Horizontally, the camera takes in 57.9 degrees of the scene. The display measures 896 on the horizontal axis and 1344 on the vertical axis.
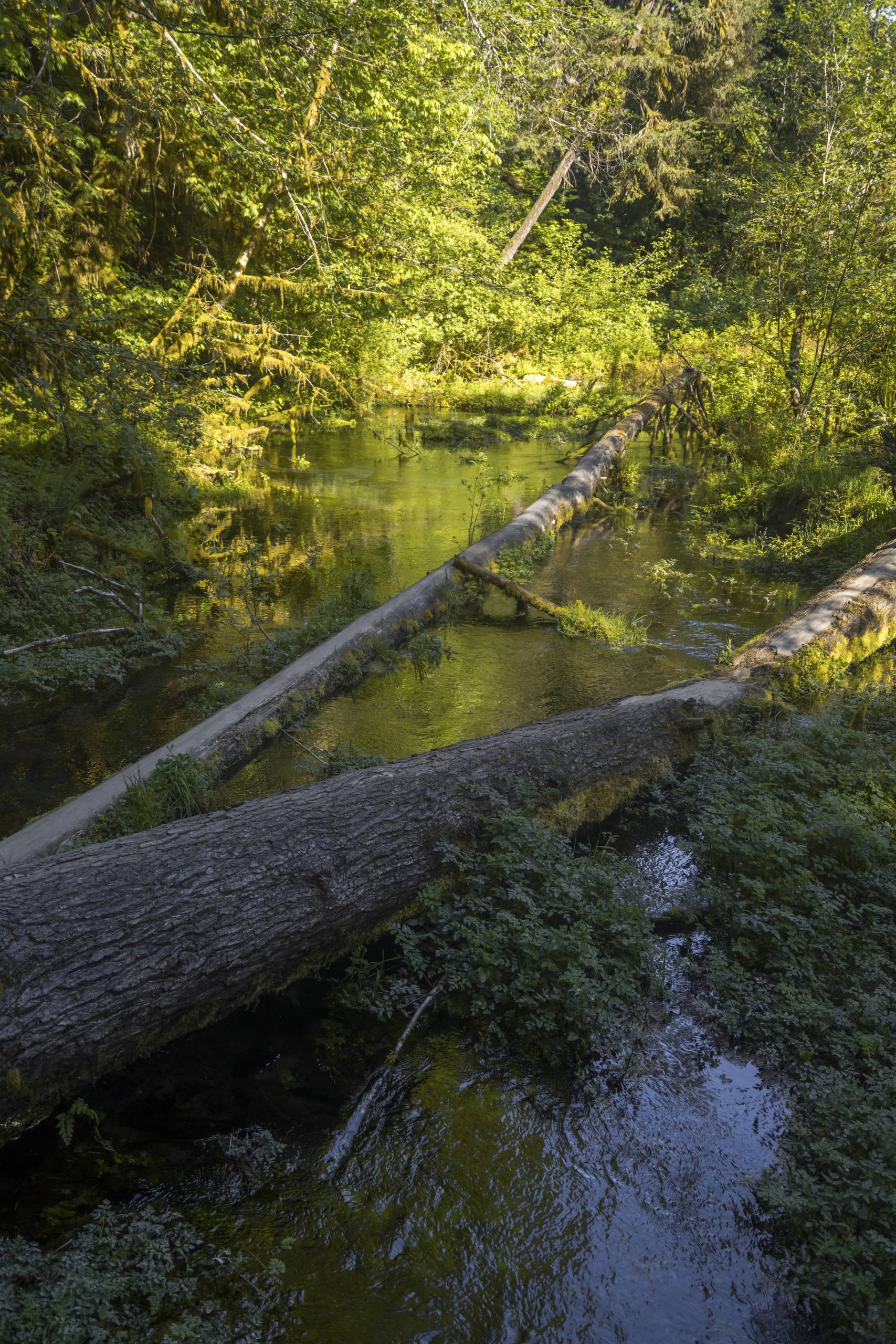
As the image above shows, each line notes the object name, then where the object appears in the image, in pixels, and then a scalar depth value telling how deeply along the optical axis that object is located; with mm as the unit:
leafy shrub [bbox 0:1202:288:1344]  2141
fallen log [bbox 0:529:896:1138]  2867
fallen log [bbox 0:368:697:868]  4062
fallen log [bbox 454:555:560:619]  8172
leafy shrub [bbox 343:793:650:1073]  3301
